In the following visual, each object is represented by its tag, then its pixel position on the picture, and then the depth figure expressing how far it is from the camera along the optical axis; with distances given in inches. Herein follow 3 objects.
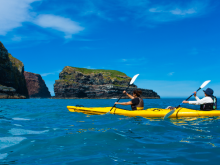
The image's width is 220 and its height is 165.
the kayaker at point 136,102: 388.5
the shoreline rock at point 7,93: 2345.0
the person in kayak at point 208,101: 357.1
